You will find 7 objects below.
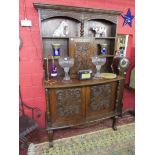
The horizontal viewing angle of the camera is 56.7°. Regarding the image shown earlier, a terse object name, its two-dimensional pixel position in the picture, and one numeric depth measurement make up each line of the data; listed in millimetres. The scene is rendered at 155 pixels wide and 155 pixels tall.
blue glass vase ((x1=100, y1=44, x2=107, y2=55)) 2342
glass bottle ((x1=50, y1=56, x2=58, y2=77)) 2084
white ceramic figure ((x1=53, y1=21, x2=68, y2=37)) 2111
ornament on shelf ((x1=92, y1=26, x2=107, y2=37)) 2268
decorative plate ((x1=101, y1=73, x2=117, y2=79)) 2168
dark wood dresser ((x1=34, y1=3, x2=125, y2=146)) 1904
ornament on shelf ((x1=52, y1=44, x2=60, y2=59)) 2028
